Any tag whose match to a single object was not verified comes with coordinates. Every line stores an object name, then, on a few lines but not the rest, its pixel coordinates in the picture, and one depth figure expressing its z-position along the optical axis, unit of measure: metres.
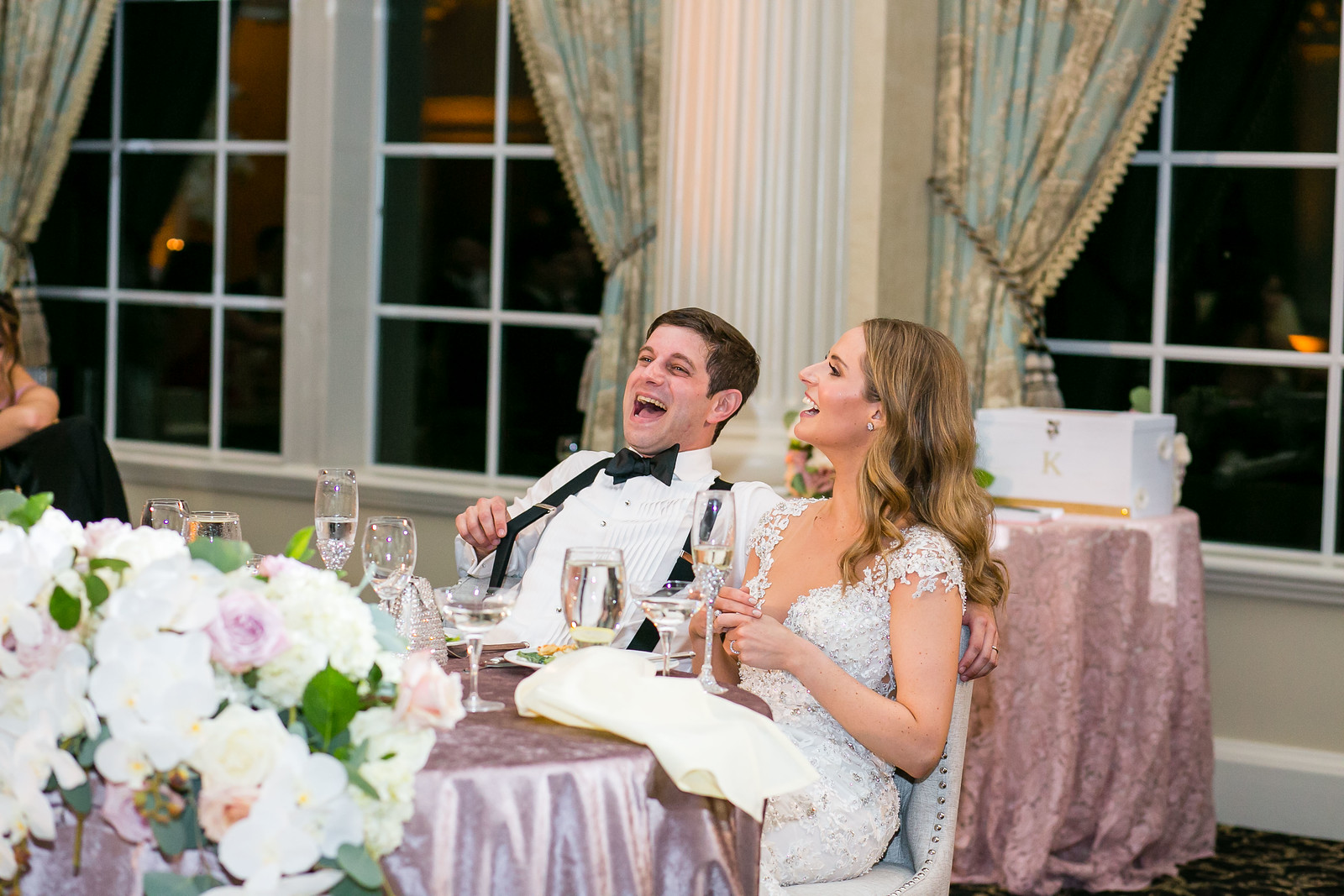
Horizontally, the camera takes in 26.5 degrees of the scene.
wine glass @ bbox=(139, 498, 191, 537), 4.08
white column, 5.72
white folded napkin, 3.63
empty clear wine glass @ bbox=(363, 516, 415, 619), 3.91
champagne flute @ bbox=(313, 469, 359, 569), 4.10
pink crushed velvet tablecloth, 3.57
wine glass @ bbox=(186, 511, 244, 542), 4.06
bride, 4.01
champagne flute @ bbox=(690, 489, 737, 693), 3.88
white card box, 5.30
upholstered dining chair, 4.10
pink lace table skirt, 5.24
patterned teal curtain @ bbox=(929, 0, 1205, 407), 5.77
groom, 4.66
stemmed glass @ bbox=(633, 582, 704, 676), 3.77
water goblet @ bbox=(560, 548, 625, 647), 3.75
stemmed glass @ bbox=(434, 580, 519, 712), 3.72
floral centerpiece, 3.15
